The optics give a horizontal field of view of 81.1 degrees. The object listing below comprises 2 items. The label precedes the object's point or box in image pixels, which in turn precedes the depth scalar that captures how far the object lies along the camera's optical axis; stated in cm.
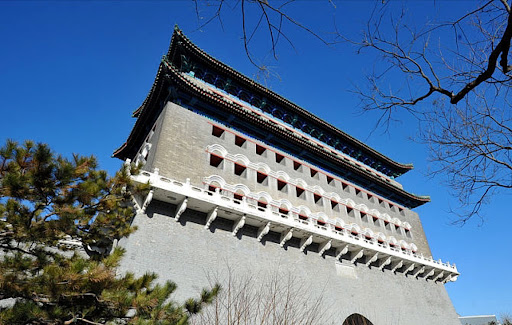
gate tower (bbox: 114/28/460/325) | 1300
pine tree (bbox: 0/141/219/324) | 528
